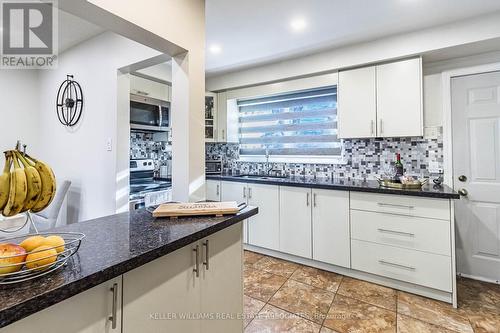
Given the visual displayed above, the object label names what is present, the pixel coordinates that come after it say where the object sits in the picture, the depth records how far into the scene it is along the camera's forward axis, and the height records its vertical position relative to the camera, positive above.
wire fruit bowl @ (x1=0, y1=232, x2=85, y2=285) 0.60 -0.25
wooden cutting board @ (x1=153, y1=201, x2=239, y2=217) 1.25 -0.20
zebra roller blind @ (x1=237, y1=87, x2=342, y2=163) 3.14 +0.60
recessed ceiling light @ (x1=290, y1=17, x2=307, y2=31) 2.19 +1.32
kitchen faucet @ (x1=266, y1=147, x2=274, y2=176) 3.55 +0.03
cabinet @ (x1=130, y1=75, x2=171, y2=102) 2.91 +1.02
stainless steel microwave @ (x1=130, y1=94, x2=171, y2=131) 2.84 +0.70
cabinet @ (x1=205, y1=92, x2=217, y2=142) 3.72 +0.80
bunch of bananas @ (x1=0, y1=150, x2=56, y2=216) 0.73 -0.04
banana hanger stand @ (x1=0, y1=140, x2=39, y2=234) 0.81 -0.04
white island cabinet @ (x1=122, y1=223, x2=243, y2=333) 0.85 -0.49
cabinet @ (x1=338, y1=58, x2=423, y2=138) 2.39 +0.71
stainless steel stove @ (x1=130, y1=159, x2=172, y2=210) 2.56 -0.18
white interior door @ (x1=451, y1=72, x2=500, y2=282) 2.33 +0.00
